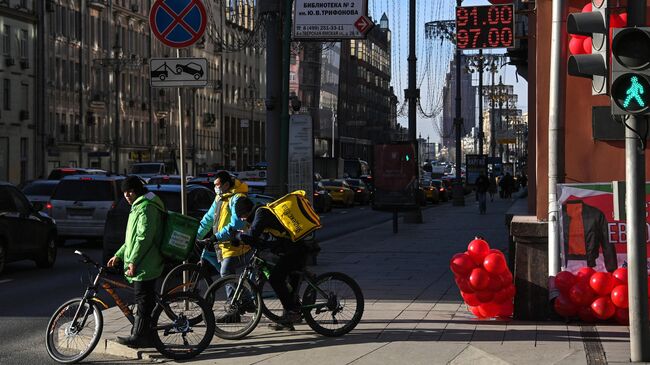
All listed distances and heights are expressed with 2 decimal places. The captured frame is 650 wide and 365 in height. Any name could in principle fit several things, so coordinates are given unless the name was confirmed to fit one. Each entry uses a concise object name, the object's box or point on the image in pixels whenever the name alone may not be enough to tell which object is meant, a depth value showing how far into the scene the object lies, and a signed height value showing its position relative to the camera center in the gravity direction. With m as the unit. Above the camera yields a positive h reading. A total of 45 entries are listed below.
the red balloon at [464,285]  12.55 -1.39
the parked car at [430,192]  66.75 -2.19
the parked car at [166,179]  33.87 -0.74
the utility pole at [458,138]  55.31 +0.68
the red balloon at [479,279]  12.37 -1.31
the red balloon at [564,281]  12.12 -1.30
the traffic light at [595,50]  9.35 +0.81
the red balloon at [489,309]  12.52 -1.63
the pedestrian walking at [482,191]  48.03 -1.53
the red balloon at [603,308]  11.99 -1.55
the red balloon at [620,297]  11.93 -1.43
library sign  18.34 +2.06
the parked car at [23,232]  19.62 -1.33
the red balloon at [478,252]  12.67 -1.05
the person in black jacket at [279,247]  11.37 -0.90
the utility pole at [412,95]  38.53 +1.86
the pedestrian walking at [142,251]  10.41 -0.85
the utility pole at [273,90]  20.06 +1.06
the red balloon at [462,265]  12.62 -1.18
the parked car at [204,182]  29.82 -0.73
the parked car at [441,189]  71.94 -2.21
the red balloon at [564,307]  12.12 -1.56
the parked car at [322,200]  49.56 -1.98
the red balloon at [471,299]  12.53 -1.53
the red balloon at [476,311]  12.66 -1.67
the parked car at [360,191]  64.69 -2.06
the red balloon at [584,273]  12.17 -1.23
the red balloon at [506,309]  12.54 -1.64
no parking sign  12.75 +1.42
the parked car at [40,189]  30.06 -0.92
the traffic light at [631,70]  8.99 +0.62
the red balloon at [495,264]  12.41 -1.15
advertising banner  12.52 -0.80
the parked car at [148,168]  53.41 -0.67
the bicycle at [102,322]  10.56 -1.53
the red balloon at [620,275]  12.09 -1.24
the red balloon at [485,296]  12.41 -1.48
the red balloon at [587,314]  12.11 -1.63
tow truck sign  12.77 +0.86
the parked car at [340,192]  59.56 -1.94
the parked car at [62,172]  38.53 -0.61
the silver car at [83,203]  26.28 -1.11
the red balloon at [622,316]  12.01 -1.64
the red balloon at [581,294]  12.04 -1.42
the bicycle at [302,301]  11.55 -1.43
